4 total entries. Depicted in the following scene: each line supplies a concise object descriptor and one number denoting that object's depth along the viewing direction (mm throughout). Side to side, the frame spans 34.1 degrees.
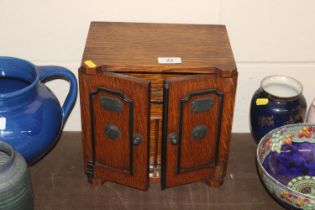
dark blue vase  1145
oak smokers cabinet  988
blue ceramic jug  1000
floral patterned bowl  1140
